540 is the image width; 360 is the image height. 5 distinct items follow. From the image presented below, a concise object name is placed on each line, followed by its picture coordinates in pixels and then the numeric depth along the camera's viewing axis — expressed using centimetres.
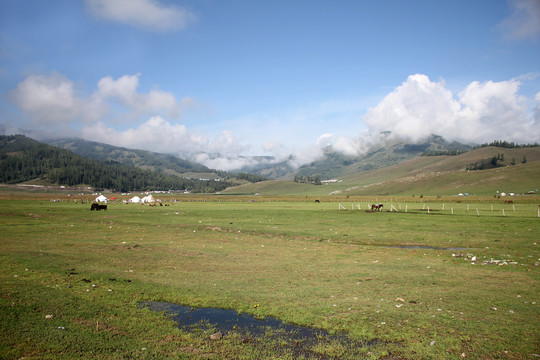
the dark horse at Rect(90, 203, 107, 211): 6164
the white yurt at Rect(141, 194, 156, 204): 11029
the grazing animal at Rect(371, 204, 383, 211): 6631
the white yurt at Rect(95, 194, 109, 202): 10950
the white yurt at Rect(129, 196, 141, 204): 11172
